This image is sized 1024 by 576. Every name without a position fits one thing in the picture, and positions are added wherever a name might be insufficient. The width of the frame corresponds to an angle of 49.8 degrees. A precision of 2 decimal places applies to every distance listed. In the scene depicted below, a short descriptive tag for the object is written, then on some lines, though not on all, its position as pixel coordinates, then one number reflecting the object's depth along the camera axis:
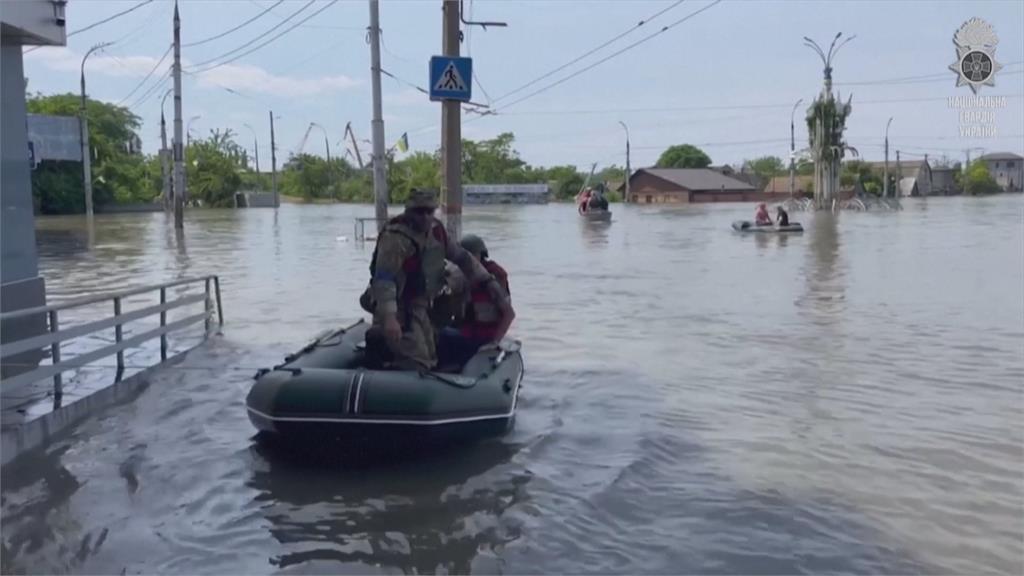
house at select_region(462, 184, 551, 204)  105.38
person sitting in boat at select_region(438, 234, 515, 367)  9.03
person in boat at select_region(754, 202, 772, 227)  38.88
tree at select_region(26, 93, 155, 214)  68.56
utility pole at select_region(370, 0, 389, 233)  26.19
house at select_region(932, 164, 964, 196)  127.31
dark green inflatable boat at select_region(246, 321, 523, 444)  7.30
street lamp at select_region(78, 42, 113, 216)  54.10
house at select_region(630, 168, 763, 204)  110.38
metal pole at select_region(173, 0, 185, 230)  41.09
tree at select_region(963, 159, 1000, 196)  117.44
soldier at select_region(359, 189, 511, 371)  7.71
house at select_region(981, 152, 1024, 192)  128.38
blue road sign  12.04
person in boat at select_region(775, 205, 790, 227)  37.99
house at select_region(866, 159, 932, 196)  121.12
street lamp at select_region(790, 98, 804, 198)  78.12
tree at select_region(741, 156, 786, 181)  154.88
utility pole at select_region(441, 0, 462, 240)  12.41
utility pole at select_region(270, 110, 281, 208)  90.56
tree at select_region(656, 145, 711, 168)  136.38
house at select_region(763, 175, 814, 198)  103.64
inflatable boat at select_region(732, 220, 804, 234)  37.48
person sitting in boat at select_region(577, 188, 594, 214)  53.79
